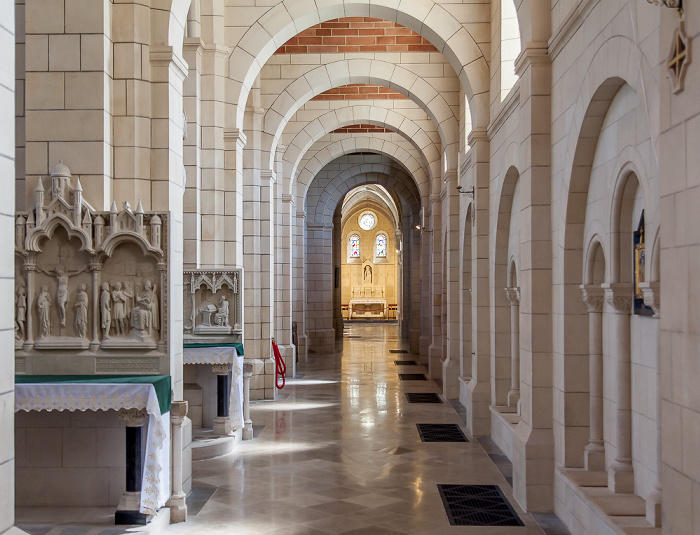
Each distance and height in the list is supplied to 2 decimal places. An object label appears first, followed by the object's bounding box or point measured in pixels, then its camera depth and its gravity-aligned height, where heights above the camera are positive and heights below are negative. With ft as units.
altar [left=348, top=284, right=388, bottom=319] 135.85 -2.42
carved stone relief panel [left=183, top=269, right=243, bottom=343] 29.84 -0.36
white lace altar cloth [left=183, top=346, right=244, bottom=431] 28.14 -2.57
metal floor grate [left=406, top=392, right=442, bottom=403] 43.39 -6.38
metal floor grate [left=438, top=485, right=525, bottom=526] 20.77 -6.58
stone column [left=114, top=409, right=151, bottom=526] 18.08 -4.46
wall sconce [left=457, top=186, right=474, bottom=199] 35.33 +5.09
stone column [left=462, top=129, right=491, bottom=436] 33.35 -0.02
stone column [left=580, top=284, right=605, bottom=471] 19.53 -2.57
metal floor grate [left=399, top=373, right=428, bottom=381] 53.21 -6.21
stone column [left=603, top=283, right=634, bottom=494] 17.74 -2.48
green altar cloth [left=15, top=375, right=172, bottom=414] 17.83 -2.10
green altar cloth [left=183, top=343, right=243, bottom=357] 28.78 -1.97
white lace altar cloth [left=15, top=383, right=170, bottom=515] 17.31 -2.61
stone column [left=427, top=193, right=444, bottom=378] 54.75 +0.70
